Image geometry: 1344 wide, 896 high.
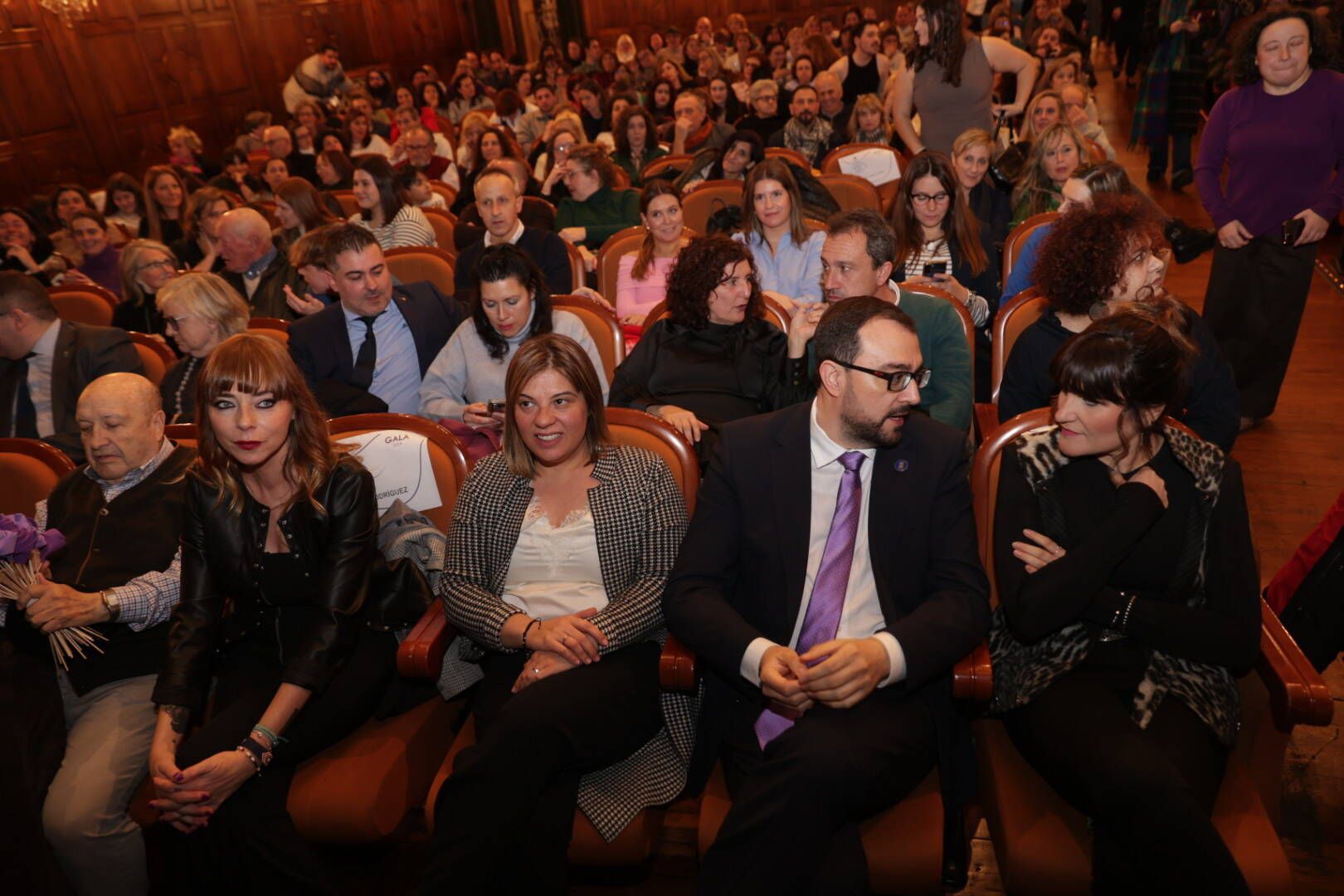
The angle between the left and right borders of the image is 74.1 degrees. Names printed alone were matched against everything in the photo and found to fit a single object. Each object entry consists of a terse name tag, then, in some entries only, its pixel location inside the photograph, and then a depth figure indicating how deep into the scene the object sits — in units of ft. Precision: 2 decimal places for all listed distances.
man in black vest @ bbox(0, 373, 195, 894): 6.34
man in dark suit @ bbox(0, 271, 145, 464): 10.46
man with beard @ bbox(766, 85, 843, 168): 20.27
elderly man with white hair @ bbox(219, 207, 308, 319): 13.88
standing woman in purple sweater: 10.99
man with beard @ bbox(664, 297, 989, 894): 5.55
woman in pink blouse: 12.51
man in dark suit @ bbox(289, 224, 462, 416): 10.32
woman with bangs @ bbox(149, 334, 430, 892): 6.53
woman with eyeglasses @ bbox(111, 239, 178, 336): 13.84
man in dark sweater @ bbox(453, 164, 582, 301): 13.37
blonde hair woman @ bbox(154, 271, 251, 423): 9.88
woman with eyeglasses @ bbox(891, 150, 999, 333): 12.03
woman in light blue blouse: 12.44
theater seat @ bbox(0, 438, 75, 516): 8.14
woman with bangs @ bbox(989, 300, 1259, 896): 5.65
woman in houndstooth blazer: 5.77
